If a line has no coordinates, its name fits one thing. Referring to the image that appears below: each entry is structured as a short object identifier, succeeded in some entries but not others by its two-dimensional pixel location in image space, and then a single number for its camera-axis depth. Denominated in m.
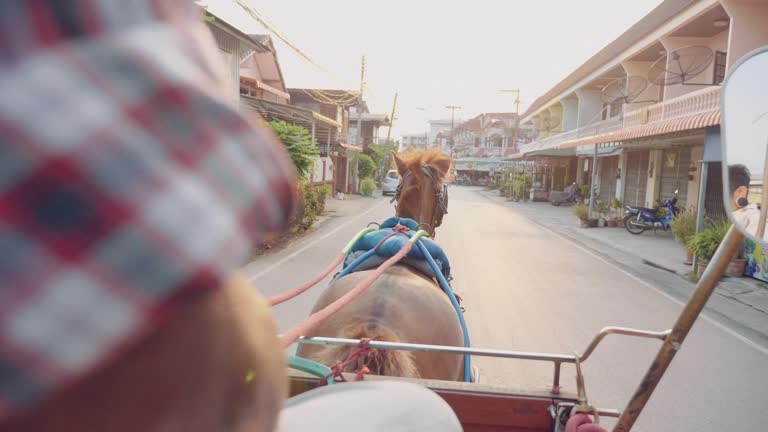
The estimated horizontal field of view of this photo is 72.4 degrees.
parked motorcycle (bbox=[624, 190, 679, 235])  15.10
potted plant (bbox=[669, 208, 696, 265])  11.10
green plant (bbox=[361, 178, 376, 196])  31.05
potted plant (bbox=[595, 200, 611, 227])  17.97
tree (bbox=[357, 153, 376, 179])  34.66
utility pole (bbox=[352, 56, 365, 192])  27.12
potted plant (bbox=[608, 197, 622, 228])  17.34
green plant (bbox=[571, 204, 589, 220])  17.06
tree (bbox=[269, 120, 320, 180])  10.86
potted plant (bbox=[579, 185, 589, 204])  26.72
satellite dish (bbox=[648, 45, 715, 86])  12.20
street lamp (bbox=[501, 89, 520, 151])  49.33
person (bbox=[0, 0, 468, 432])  0.33
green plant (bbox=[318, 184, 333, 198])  16.73
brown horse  2.02
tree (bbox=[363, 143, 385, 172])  39.78
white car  32.28
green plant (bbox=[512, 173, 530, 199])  31.38
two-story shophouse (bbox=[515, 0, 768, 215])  11.83
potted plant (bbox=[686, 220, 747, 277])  8.86
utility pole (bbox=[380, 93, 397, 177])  41.66
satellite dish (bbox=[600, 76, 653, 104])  15.52
